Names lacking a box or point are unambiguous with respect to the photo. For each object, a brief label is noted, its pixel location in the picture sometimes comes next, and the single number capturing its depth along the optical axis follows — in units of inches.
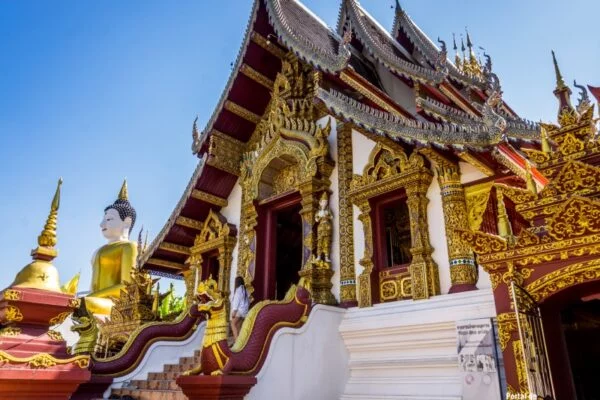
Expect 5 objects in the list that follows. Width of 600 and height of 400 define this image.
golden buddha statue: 505.4
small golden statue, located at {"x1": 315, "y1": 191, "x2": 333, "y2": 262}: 241.8
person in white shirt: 216.4
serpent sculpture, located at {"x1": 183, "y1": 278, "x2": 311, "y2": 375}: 161.5
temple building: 130.4
